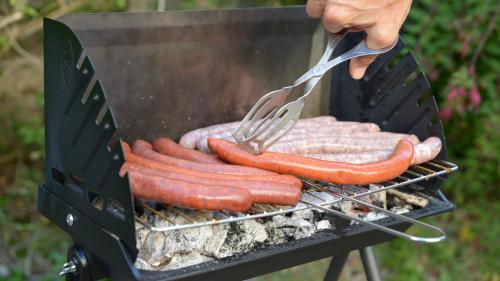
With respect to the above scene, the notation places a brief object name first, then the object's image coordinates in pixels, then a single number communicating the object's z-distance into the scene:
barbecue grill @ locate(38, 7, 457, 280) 2.05
